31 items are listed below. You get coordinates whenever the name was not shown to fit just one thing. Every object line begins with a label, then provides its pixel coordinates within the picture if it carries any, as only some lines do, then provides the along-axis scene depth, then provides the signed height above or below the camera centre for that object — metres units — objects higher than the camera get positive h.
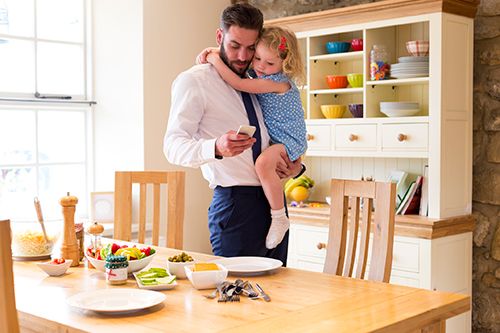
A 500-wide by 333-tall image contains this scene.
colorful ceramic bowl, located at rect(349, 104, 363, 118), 4.37 +0.23
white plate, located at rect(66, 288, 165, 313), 1.81 -0.40
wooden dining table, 1.70 -0.42
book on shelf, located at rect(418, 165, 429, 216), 4.07 -0.29
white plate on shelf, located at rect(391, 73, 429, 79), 4.08 +0.41
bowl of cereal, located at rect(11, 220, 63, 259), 2.45 -0.31
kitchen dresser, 3.93 +0.10
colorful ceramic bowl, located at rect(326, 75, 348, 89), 4.50 +0.41
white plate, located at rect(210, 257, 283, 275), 2.23 -0.38
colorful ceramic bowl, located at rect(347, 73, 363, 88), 4.38 +0.40
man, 2.59 +0.07
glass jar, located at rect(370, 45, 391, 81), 4.24 +0.49
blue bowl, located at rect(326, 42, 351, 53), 4.49 +0.63
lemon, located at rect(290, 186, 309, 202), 4.62 -0.30
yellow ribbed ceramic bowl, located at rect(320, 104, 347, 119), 4.49 +0.23
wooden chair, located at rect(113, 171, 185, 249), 2.98 -0.24
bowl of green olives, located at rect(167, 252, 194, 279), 2.18 -0.36
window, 4.41 +0.28
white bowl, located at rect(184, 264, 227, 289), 2.04 -0.38
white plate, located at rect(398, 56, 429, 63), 4.06 +0.50
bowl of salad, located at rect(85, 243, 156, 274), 2.19 -0.34
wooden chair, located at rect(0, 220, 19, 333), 1.39 -0.28
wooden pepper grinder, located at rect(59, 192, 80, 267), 2.38 -0.29
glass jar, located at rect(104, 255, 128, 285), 2.11 -0.36
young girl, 2.68 +0.18
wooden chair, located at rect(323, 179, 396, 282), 2.44 -0.28
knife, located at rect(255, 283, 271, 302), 1.93 -0.40
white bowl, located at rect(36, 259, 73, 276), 2.22 -0.38
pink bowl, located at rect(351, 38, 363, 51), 4.42 +0.63
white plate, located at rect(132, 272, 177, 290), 2.03 -0.40
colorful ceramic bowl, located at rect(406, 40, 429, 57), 4.05 +0.56
